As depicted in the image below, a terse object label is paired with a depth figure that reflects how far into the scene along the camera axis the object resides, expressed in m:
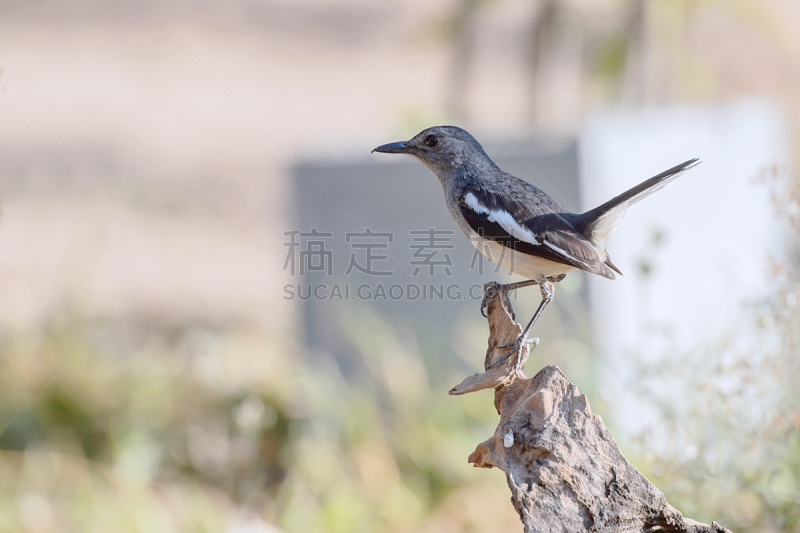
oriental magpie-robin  6.88
